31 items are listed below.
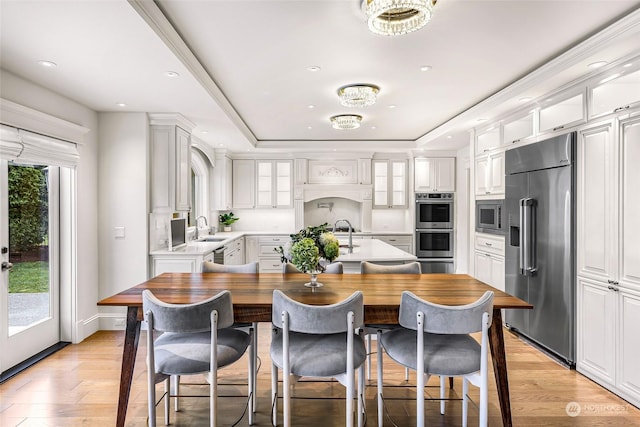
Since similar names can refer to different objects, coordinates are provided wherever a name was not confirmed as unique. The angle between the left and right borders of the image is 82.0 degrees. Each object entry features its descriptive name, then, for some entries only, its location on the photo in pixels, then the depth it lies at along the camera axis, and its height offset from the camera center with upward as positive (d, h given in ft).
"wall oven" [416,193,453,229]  22.77 +0.12
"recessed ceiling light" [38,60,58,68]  8.64 +3.56
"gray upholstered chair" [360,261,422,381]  9.54 -1.48
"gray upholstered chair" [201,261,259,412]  9.57 -1.47
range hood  23.26 +1.17
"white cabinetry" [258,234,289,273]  22.75 -2.43
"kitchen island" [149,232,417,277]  11.94 -1.48
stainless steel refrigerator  10.18 -0.89
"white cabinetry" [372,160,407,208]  23.72 +1.88
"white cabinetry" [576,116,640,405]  8.28 -1.08
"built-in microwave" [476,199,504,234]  13.89 -0.17
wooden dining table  6.65 -1.62
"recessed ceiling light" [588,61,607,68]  8.77 +3.55
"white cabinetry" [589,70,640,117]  8.27 +2.78
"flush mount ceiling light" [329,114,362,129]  15.21 +3.83
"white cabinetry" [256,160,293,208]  23.88 +1.87
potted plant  23.54 -0.46
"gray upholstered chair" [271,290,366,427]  6.06 -2.44
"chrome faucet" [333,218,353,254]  13.53 -1.16
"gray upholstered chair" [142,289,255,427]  6.17 -2.52
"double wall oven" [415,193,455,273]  22.59 -1.23
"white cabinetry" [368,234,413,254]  23.02 -1.74
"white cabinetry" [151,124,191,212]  13.67 +1.77
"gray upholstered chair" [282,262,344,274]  9.47 -1.45
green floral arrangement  7.50 -0.75
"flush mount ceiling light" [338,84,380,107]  11.57 +3.76
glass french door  9.75 -1.37
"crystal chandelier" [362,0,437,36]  6.28 +3.57
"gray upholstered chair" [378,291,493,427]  5.97 -2.47
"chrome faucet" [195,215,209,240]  20.69 -0.31
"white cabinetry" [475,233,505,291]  13.83 -1.88
